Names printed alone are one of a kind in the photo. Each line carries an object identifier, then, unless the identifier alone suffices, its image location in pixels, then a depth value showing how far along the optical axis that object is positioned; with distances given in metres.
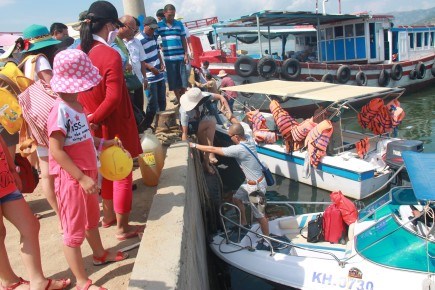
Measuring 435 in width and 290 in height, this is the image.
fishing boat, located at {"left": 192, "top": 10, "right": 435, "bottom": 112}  13.94
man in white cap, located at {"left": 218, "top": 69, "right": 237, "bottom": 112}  10.77
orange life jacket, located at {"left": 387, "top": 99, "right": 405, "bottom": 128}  7.95
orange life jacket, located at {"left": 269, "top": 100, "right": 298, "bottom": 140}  7.98
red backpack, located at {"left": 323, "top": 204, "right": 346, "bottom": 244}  4.90
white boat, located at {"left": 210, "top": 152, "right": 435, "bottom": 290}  3.78
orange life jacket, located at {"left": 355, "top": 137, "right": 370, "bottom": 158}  7.39
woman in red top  2.76
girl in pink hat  2.21
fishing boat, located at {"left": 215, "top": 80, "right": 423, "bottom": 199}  6.88
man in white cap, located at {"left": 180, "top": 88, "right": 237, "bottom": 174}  5.47
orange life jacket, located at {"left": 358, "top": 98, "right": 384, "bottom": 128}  8.12
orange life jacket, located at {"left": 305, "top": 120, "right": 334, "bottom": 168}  6.94
